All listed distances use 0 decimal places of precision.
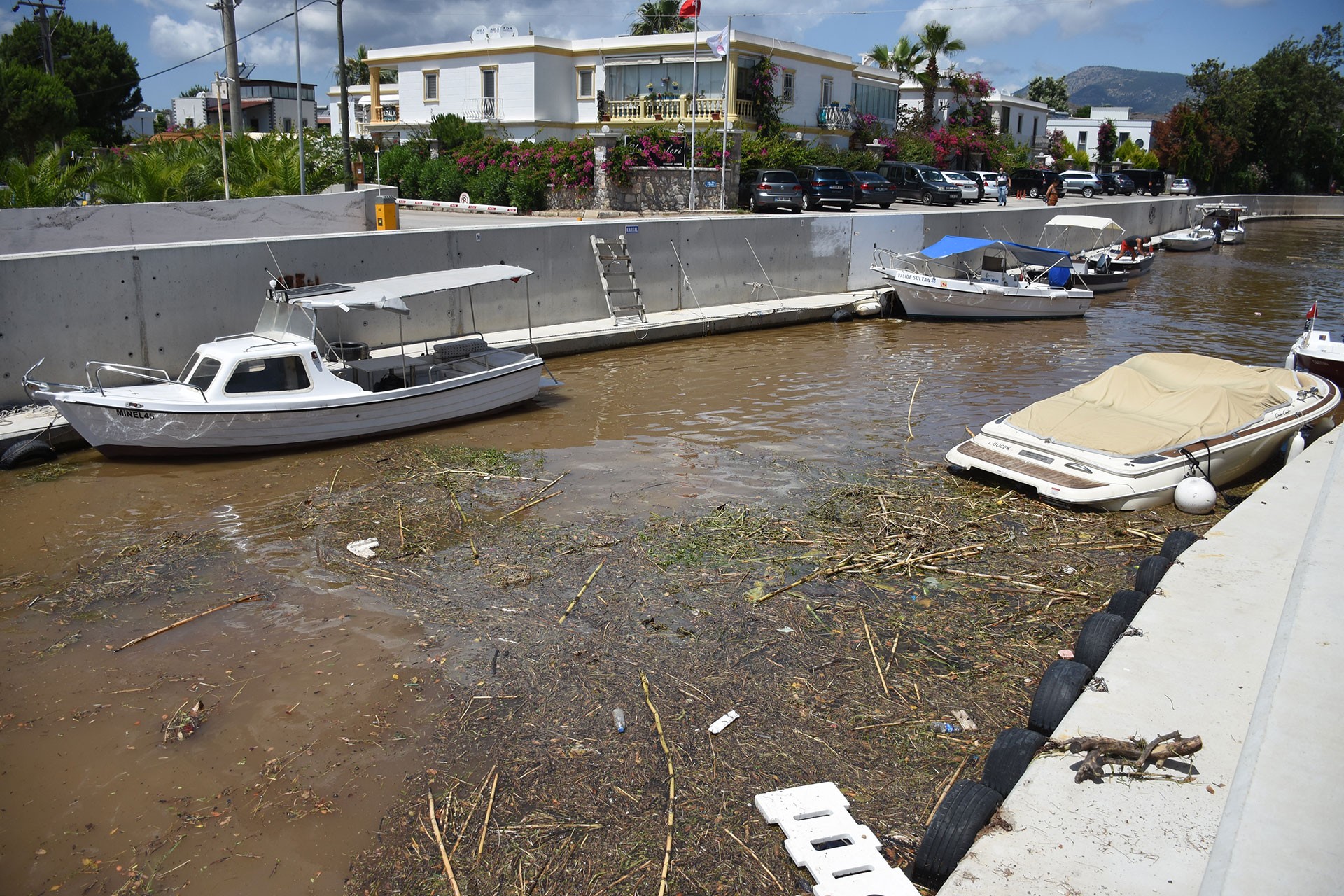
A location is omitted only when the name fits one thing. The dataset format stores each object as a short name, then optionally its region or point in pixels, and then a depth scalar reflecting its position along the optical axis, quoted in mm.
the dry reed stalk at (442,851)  5219
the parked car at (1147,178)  60906
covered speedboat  11133
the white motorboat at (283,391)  11578
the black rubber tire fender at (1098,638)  6902
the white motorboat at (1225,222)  48094
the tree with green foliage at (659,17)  74312
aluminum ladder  19875
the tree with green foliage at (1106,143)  80375
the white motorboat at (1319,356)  15914
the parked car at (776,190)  36062
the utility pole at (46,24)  42000
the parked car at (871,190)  40469
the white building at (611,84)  46562
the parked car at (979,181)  48406
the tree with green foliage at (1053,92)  115812
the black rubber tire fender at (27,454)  11672
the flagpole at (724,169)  36906
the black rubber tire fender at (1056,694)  6211
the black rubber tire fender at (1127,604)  7668
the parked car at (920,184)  44844
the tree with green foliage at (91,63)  58062
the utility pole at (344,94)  39875
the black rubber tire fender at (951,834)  4957
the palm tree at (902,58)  67438
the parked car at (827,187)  38000
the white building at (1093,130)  87938
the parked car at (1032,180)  55469
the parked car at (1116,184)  58781
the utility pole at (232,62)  33281
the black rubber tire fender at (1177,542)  8797
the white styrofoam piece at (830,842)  4965
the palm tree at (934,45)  63719
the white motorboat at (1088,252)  30438
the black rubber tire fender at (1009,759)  5570
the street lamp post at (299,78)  38125
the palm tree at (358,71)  93562
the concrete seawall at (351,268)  12883
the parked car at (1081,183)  57031
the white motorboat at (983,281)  23828
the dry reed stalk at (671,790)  5199
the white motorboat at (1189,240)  44406
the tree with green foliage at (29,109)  40406
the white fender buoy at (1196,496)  10906
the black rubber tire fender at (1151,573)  8188
